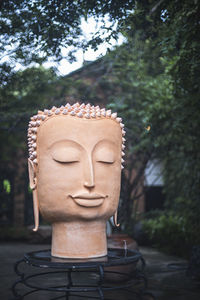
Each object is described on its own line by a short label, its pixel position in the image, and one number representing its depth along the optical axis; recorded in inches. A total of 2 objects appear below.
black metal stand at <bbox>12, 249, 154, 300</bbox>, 110.5
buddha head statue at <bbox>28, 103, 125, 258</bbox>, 129.6
